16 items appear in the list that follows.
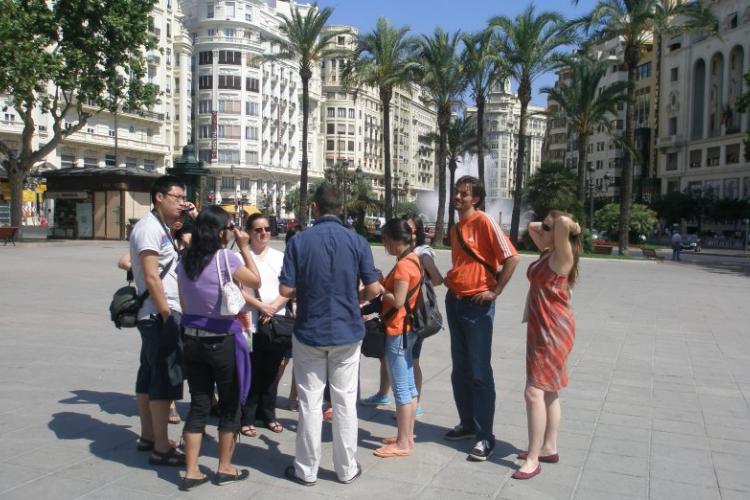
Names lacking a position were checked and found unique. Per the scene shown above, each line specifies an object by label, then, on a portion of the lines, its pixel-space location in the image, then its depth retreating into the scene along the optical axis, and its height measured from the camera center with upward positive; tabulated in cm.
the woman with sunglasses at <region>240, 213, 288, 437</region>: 526 -103
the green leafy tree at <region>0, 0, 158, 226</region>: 2714 +637
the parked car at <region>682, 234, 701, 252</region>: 4666 -136
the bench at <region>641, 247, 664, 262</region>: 3228 -144
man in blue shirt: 419 -63
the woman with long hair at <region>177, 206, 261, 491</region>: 414 -74
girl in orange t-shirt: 482 -87
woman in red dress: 452 -64
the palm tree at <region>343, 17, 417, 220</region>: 3588 +787
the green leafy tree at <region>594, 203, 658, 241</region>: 4712 +15
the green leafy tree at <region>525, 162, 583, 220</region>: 3475 +153
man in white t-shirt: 445 -61
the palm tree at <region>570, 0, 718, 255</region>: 2961 +848
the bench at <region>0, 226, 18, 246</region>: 2989 -101
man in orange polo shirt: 483 -45
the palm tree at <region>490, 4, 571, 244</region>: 3225 +808
